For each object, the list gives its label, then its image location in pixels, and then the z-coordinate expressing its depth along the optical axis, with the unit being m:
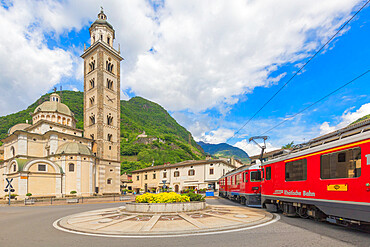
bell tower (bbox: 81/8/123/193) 49.97
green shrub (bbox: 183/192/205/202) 16.00
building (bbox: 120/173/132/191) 78.08
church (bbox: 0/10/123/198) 40.38
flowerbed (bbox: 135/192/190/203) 14.47
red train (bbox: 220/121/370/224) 7.67
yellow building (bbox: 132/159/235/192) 52.28
